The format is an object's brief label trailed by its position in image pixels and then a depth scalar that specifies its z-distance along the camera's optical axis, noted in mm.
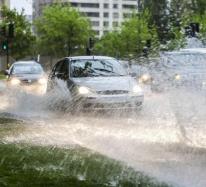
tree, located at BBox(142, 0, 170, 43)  89938
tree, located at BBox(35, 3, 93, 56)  69062
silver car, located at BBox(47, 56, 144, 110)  14680
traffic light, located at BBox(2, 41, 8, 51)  47881
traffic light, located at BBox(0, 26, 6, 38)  46438
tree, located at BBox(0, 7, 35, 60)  70375
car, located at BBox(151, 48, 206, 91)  11773
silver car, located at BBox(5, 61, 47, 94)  25672
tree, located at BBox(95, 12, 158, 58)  65438
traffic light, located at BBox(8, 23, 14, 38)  43816
